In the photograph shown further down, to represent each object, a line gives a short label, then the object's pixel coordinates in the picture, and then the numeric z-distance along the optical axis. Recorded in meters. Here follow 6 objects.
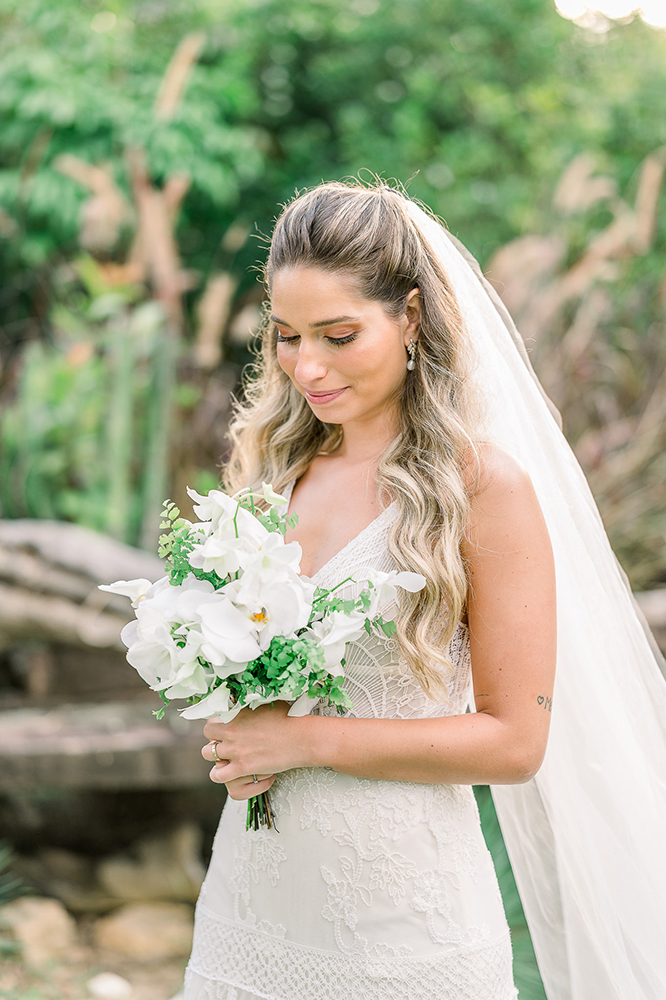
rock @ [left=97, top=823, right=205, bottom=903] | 4.39
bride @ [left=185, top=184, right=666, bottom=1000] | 1.64
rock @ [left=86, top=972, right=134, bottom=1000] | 3.76
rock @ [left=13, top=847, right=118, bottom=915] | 4.40
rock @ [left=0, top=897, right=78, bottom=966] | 3.89
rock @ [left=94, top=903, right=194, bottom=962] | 4.08
